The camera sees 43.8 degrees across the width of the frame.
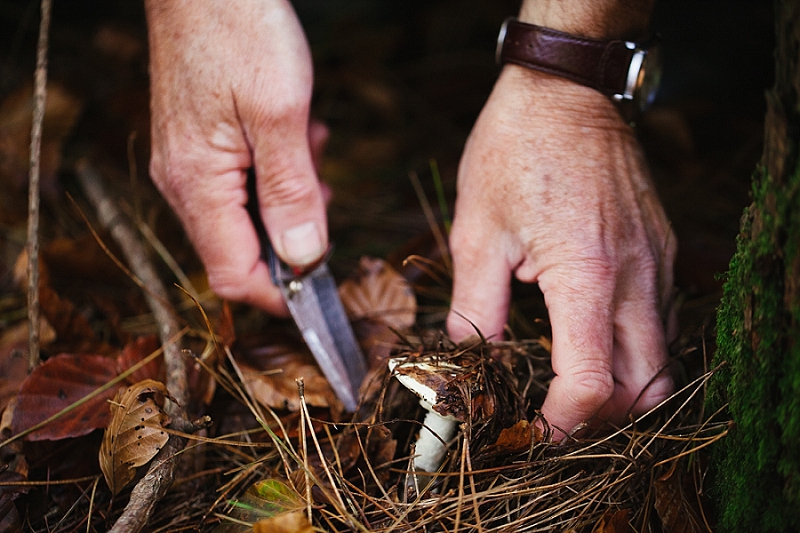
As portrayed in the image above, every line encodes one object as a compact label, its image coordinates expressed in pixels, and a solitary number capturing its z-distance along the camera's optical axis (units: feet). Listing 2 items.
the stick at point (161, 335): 1.17
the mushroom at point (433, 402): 1.17
